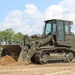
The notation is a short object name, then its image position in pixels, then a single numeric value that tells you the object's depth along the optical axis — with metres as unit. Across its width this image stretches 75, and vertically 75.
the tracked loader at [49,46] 20.12
